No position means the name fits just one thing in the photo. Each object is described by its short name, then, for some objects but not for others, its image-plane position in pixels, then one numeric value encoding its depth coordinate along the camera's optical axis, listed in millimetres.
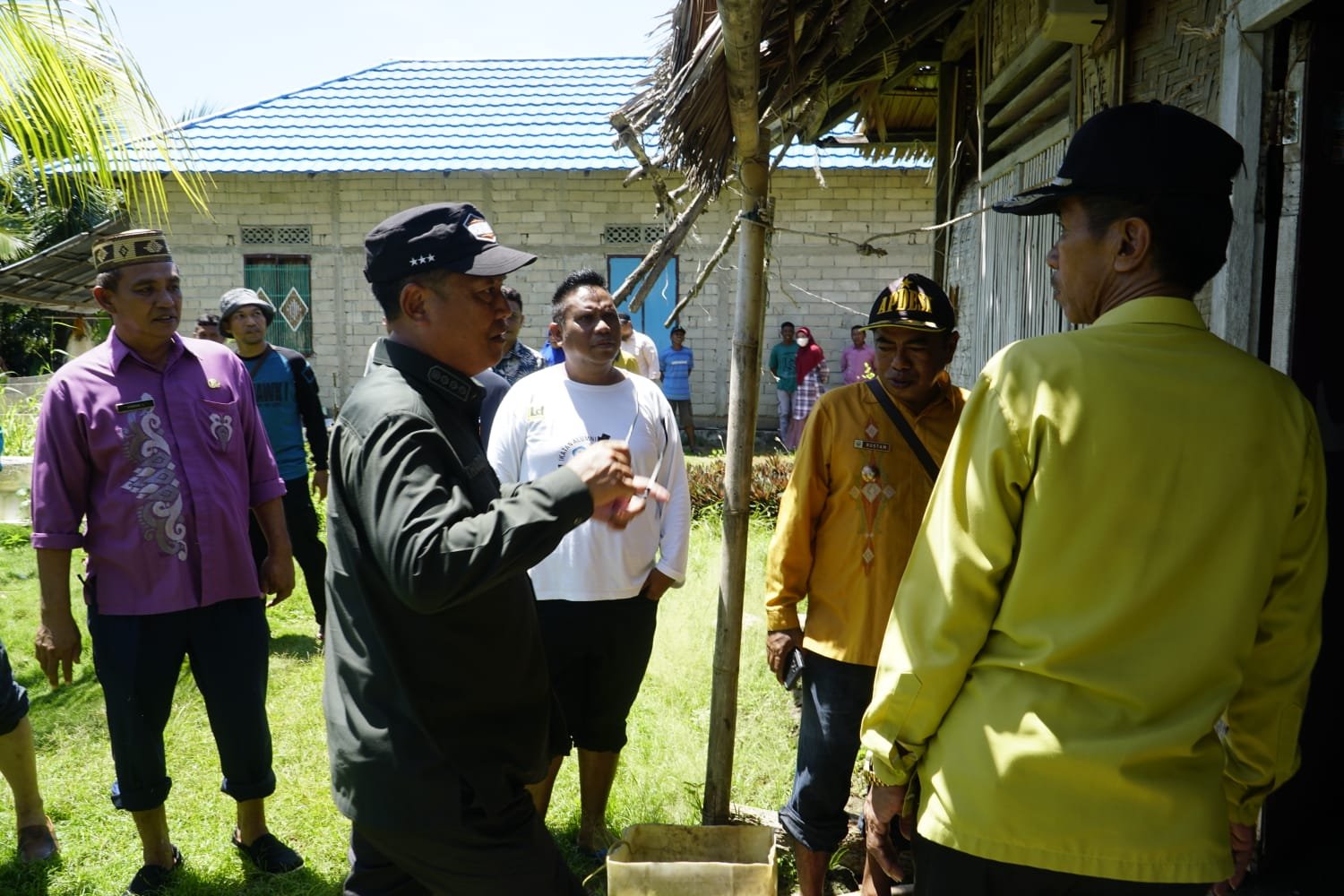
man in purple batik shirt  3609
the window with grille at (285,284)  16344
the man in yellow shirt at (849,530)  3256
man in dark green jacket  2100
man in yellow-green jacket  1775
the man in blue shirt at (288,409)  5992
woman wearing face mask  14859
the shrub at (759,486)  10367
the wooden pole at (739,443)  3607
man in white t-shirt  3764
